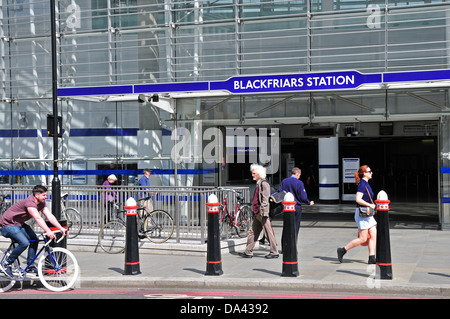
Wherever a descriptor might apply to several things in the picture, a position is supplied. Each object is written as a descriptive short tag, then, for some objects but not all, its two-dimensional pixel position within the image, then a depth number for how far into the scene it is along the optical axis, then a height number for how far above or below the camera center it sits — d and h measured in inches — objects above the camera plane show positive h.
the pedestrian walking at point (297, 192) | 464.1 -26.5
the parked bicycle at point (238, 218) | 497.3 -49.3
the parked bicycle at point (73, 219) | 520.4 -49.5
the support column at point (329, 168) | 960.3 -18.5
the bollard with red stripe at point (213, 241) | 380.5 -51.0
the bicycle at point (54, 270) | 351.3 -62.9
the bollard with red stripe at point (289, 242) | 370.3 -50.9
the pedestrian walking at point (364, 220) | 411.2 -42.9
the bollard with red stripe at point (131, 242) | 384.8 -51.3
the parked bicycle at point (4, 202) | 566.6 -37.9
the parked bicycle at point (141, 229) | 487.8 -55.7
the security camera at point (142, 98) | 622.2 +61.6
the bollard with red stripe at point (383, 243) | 356.8 -50.7
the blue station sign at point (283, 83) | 550.6 +70.2
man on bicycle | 356.2 -35.3
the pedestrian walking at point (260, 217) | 446.0 -43.2
